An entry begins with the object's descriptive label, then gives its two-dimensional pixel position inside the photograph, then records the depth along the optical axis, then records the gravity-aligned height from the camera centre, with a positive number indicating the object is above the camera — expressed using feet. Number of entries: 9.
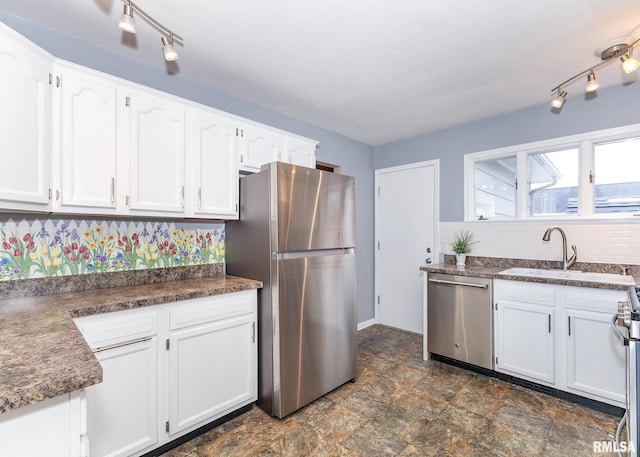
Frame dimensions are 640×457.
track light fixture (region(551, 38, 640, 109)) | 5.88 +3.74
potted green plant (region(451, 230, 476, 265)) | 10.46 -0.51
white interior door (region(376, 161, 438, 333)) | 12.01 -0.30
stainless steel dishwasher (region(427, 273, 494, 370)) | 8.61 -2.69
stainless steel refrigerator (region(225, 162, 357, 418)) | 6.70 -1.05
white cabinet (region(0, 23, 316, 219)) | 4.69 +1.70
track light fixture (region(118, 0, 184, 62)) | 4.52 +3.31
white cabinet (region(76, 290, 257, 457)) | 5.03 -2.70
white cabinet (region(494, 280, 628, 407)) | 6.82 -2.72
